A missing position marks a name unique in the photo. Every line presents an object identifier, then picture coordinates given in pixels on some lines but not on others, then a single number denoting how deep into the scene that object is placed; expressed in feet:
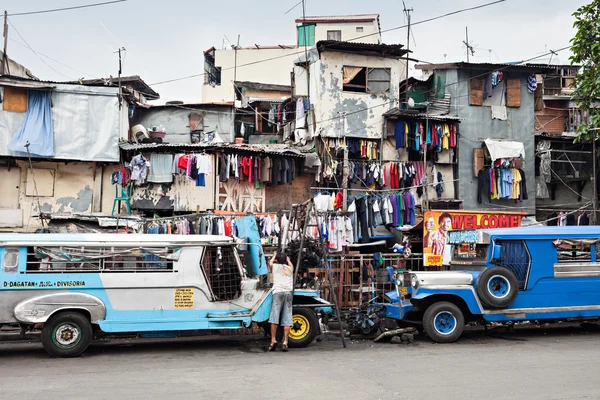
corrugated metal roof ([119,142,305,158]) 63.67
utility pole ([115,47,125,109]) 66.54
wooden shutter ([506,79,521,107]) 77.30
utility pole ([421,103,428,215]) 70.44
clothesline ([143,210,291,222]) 53.56
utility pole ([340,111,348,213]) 67.69
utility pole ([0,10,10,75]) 74.95
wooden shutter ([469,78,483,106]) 75.72
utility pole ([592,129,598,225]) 72.31
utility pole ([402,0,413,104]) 72.53
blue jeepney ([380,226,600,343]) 39.29
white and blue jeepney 33.73
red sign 60.13
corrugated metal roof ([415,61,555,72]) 74.49
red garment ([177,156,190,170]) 62.85
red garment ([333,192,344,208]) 61.72
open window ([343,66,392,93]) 72.64
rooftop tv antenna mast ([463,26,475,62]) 91.71
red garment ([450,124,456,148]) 72.84
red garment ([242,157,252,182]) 65.26
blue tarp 63.36
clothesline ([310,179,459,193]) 59.78
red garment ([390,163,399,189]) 69.21
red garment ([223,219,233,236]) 56.59
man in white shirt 35.99
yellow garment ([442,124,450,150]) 72.02
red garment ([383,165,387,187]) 68.97
